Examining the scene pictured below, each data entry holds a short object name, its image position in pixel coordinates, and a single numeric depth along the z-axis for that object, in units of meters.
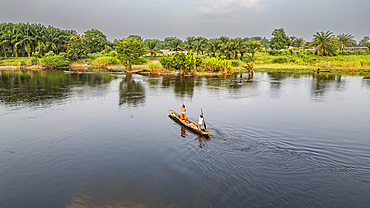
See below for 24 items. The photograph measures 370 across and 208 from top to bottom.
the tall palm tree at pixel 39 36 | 108.94
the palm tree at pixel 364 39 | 163.94
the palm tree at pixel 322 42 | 102.06
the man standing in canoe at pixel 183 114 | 23.28
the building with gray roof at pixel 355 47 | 129.82
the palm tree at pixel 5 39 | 104.19
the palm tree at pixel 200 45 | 109.56
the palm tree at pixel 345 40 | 121.31
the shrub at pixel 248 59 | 105.06
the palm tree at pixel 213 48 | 104.01
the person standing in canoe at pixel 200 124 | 20.37
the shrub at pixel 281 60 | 103.41
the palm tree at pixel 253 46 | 106.14
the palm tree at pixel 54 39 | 110.44
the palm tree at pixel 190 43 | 110.31
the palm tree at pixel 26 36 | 107.48
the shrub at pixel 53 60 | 101.25
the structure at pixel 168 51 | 107.91
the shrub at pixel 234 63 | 95.74
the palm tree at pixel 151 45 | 102.62
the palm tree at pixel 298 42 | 126.88
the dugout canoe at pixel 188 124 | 19.80
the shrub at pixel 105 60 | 103.12
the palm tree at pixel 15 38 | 105.64
